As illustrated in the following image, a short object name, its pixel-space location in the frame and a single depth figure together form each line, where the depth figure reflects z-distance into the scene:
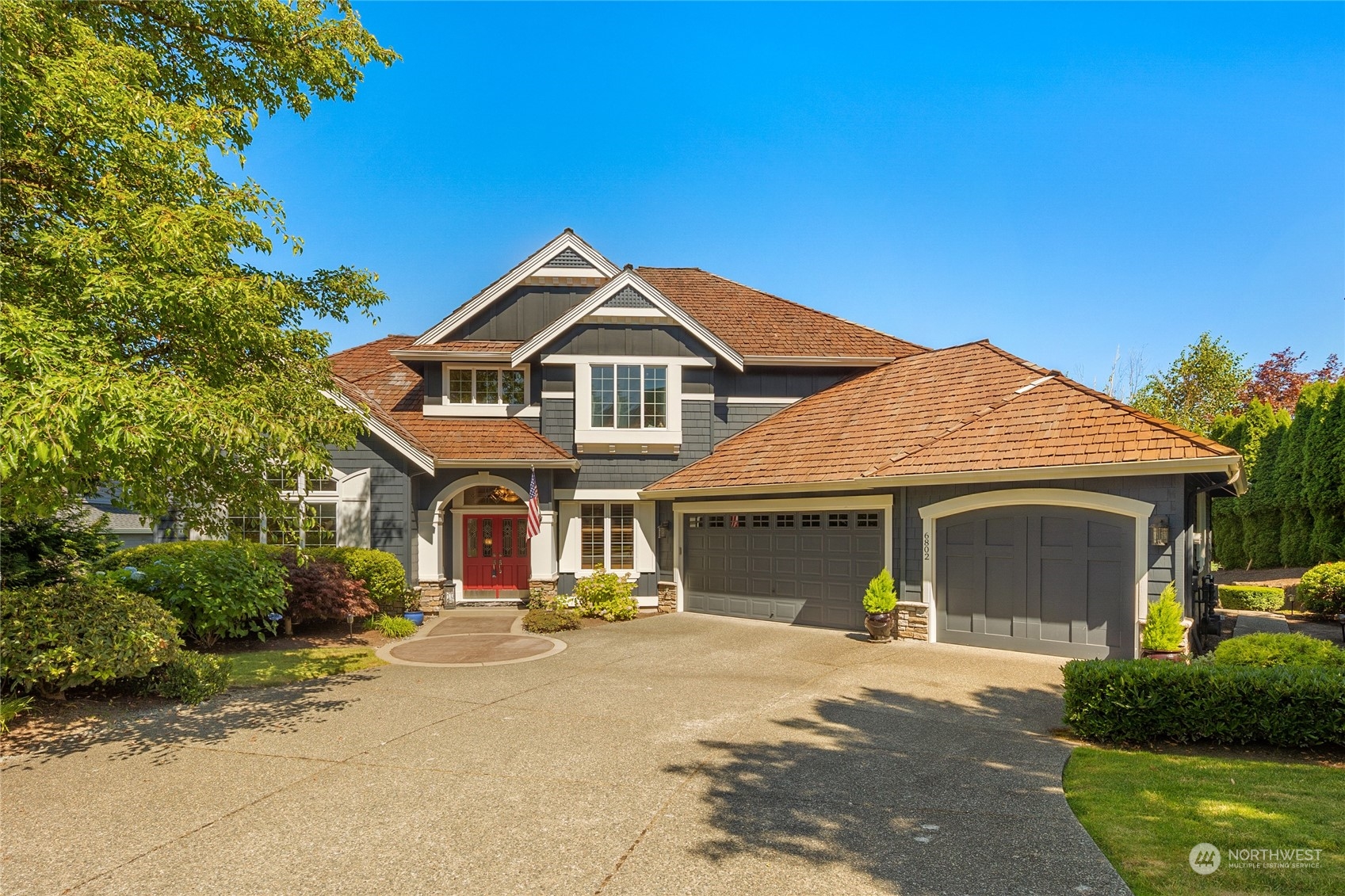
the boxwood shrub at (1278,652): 7.85
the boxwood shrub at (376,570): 14.90
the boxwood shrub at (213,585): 10.94
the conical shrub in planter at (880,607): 12.97
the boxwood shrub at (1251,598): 18.94
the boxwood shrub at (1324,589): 16.92
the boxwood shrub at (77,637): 7.64
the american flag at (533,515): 15.84
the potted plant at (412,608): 15.52
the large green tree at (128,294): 5.67
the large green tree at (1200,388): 32.75
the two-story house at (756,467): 11.41
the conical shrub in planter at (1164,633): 9.51
